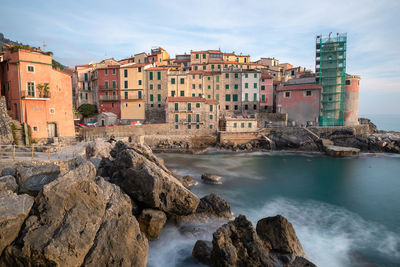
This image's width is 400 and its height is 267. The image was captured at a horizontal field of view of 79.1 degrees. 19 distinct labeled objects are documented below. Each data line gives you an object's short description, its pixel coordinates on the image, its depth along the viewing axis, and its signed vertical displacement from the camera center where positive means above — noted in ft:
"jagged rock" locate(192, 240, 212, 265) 32.35 -18.99
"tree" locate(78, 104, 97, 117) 145.59 +1.10
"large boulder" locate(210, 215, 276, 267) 28.98 -16.82
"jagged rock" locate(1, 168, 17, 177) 35.94 -8.97
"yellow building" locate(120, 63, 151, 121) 144.25 +13.54
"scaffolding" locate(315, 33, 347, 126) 144.25 +16.46
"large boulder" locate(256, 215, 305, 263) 32.94 -17.62
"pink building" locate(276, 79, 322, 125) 144.66 +5.96
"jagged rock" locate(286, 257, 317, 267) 27.45 -17.27
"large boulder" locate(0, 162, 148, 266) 23.00 -12.45
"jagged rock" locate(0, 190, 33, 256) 23.77 -10.32
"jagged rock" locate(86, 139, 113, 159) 63.46 -10.21
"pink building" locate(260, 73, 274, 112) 159.02 +12.32
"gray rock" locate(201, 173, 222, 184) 71.82 -19.94
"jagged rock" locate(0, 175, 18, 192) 30.11 -9.07
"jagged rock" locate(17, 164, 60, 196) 30.86 -8.91
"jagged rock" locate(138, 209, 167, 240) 37.14 -17.14
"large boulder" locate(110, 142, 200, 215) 38.83 -12.65
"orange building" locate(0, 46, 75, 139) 75.66 +7.27
